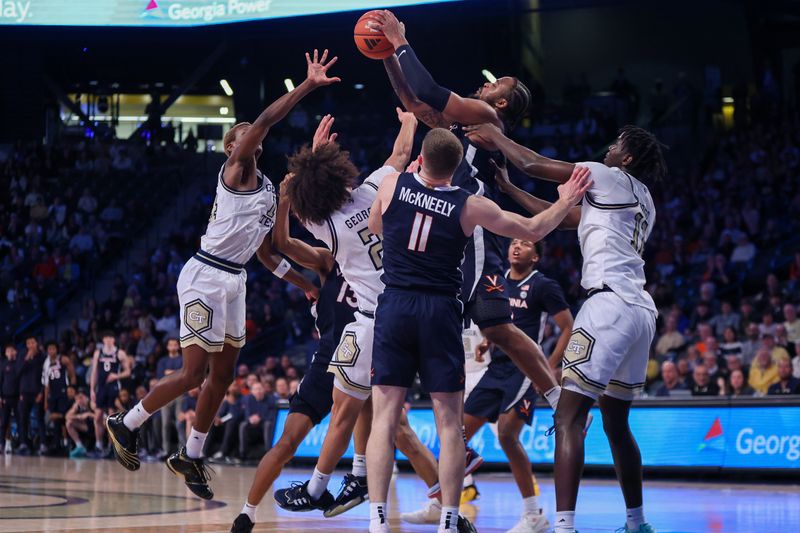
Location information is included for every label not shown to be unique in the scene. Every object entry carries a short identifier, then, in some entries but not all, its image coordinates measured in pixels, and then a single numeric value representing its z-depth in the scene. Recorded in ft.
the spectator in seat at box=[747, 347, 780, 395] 45.52
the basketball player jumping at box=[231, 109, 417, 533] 23.63
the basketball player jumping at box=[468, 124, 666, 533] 21.79
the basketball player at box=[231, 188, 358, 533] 23.31
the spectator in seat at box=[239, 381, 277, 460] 53.98
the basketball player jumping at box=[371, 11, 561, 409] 24.03
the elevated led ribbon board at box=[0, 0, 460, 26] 71.97
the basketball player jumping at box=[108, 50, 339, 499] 26.32
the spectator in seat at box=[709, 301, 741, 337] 52.95
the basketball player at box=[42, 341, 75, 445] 63.57
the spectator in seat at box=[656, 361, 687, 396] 47.39
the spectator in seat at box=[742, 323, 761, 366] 49.01
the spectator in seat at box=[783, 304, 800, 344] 48.32
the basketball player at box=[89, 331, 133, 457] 61.05
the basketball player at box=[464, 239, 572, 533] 30.23
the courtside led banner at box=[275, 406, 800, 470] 41.73
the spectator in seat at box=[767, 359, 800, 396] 44.11
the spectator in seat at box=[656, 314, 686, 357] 52.08
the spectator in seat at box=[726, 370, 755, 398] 44.86
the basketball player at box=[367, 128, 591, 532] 20.83
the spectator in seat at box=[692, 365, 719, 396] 45.98
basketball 24.08
